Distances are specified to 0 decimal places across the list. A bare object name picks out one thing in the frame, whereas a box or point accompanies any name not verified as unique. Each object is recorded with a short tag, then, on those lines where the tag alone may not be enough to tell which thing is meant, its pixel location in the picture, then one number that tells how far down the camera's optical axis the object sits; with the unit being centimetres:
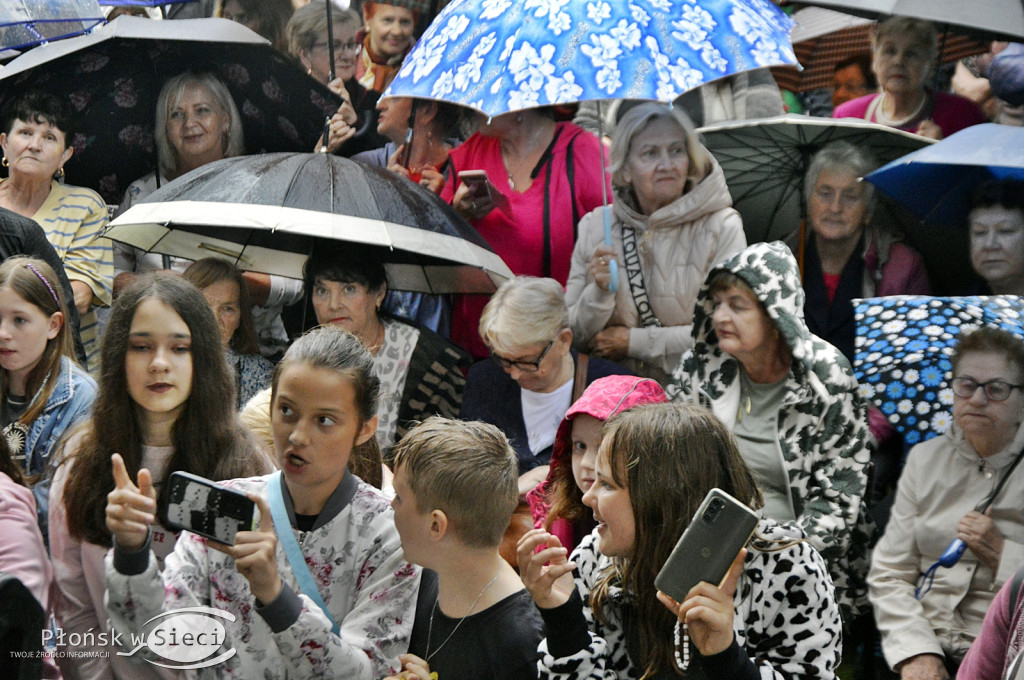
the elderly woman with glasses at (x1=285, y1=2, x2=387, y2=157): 1153
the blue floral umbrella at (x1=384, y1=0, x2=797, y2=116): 808
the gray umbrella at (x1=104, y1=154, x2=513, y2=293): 887
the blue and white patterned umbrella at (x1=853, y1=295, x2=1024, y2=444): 869
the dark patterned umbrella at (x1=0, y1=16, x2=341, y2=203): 1059
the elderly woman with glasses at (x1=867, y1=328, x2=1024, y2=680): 790
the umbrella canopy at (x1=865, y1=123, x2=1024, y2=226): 899
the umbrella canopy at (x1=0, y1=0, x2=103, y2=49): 929
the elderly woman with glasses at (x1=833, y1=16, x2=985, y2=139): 1070
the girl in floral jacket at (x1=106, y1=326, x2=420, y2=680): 551
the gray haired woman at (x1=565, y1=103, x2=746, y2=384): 987
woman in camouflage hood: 814
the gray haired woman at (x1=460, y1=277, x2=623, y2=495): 913
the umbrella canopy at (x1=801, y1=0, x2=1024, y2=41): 882
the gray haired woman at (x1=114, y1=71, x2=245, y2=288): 1091
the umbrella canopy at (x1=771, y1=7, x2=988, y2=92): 1266
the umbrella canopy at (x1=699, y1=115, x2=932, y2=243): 996
